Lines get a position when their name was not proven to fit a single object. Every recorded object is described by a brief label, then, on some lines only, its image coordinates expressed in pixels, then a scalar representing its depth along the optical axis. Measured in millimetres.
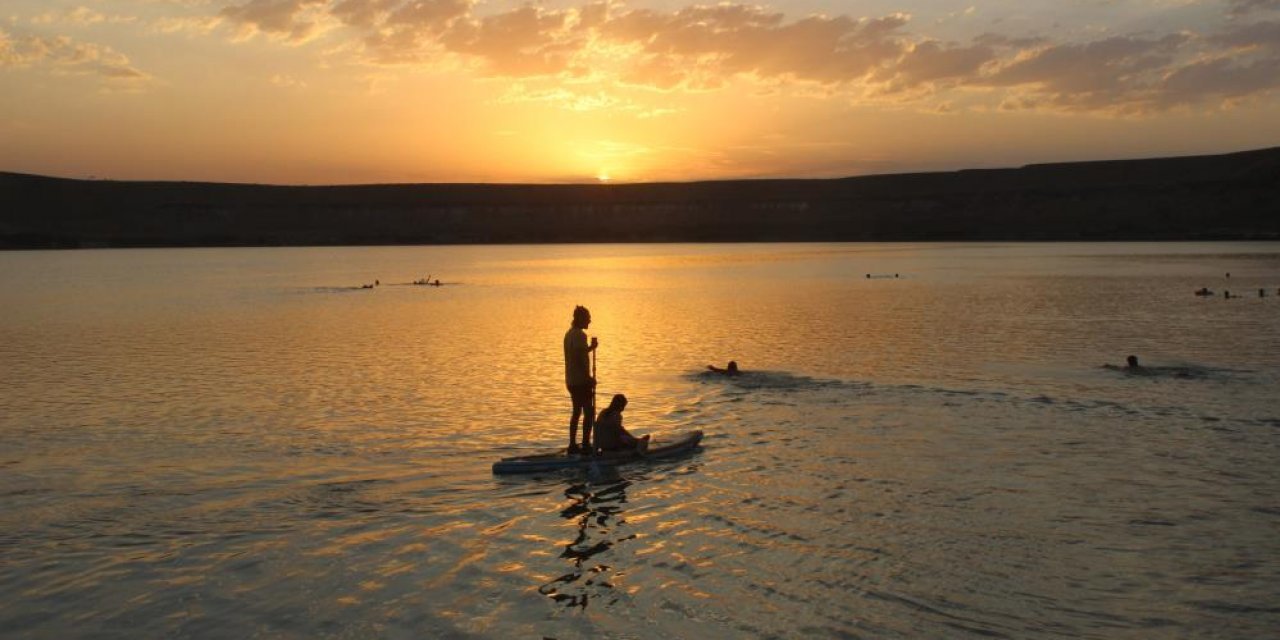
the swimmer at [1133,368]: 27195
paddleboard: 16062
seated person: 16875
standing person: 16969
